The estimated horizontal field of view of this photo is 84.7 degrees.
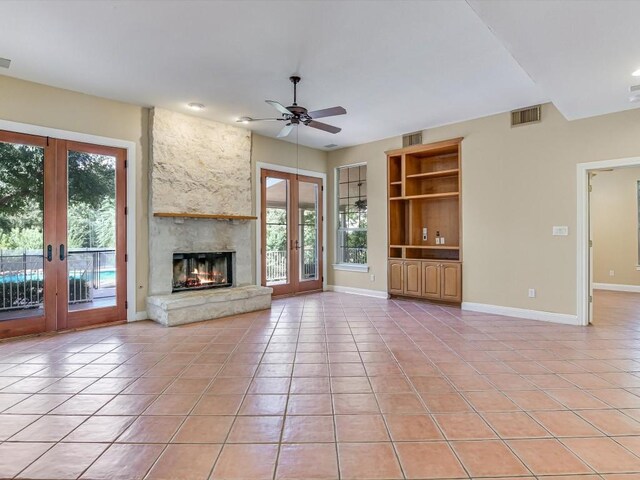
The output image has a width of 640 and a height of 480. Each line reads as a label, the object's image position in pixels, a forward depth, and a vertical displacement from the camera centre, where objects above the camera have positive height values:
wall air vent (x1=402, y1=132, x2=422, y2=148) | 6.58 +1.92
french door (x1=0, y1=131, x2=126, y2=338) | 4.28 +0.10
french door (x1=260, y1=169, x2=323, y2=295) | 6.99 +0.18
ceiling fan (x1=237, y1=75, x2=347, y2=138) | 4.09 +1.52
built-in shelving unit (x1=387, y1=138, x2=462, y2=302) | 6.22 +0.37
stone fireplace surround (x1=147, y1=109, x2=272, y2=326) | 5.30 +0.56
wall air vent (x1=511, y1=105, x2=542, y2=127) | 5.19 +1.86
